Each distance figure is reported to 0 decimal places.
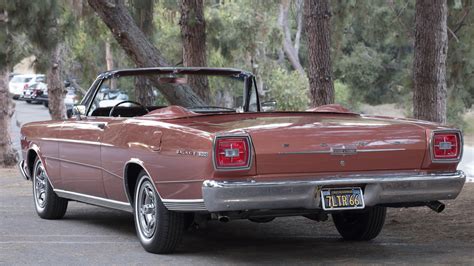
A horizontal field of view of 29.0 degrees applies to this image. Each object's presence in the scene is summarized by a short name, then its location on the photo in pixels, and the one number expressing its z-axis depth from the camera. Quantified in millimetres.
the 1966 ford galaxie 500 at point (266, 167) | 6648
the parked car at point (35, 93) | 56344
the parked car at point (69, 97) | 39594
